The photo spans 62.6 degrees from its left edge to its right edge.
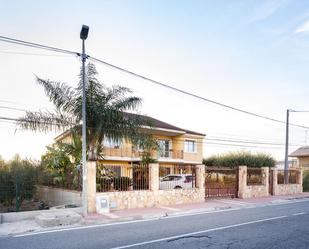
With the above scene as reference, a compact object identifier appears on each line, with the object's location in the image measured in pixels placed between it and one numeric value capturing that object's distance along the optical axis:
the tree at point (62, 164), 13.34
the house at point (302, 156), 40.95
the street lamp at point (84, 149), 10.28
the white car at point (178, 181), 15.29
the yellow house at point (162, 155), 12.93
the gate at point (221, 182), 16.26
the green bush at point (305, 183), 24.92
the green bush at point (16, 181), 12.15
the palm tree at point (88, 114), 12.38
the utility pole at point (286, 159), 21.89
